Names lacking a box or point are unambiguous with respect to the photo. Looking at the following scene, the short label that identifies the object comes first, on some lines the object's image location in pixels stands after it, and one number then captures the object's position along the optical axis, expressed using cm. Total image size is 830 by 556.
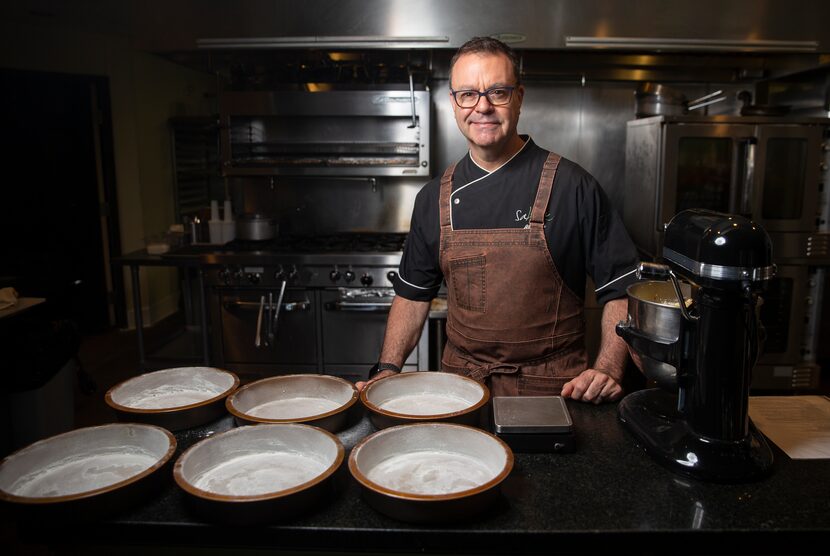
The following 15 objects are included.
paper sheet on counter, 148
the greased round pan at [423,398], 145
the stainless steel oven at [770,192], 420
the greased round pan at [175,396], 148
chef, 208
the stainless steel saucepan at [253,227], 451
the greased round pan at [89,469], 116
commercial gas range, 405
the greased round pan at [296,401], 145
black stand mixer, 126
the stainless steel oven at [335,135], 432
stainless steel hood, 402
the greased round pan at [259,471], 114
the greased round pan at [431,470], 114
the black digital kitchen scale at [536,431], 141
